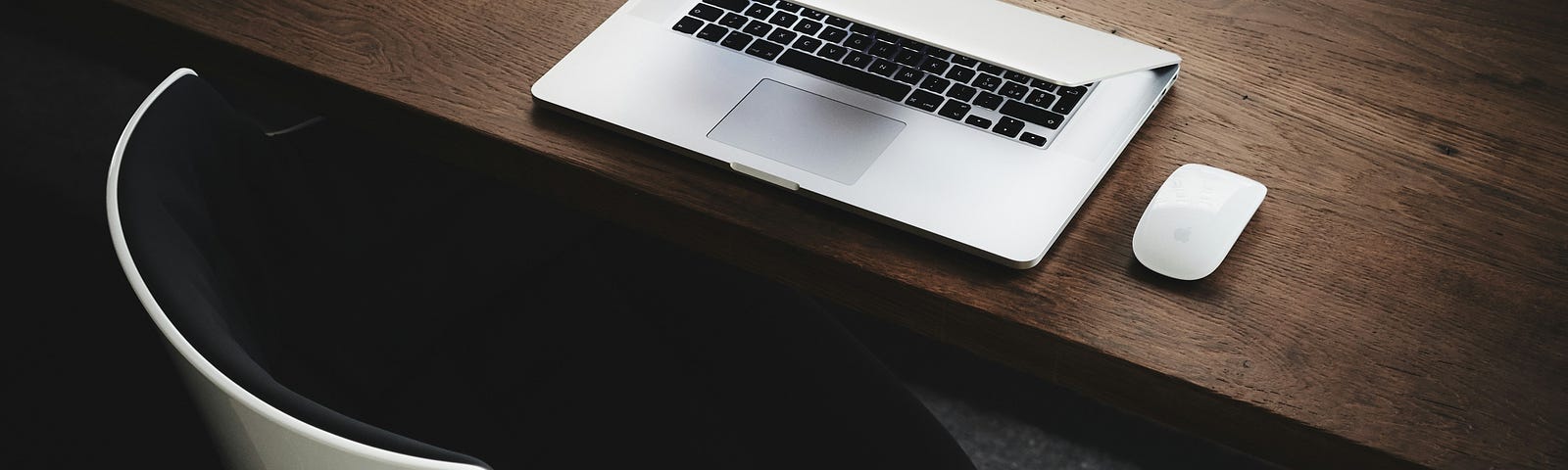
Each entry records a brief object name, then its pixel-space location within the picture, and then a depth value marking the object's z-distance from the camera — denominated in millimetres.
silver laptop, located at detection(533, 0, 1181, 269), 773
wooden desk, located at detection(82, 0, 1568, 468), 679
